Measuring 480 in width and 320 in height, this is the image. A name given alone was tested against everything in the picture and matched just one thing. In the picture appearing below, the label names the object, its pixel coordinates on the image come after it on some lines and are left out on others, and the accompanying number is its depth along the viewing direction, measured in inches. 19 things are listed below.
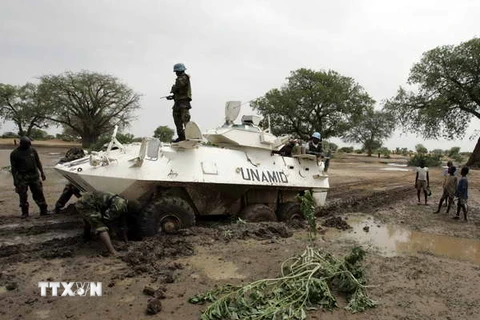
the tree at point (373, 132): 2299.5
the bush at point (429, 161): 1186.0
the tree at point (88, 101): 1675.7
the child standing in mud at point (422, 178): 449.1
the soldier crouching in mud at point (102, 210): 225.3
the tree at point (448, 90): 985.5
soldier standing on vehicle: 303.7
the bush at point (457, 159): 1374.0
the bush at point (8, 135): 2199.1
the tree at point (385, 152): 2097.4
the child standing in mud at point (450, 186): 395.5
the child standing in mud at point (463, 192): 370.6
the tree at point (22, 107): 1766.7
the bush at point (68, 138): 2202.3
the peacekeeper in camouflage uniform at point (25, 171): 310.8
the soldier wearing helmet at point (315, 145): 356.8
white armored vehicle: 255.9
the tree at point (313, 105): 1471.5
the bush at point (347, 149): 2688.5
